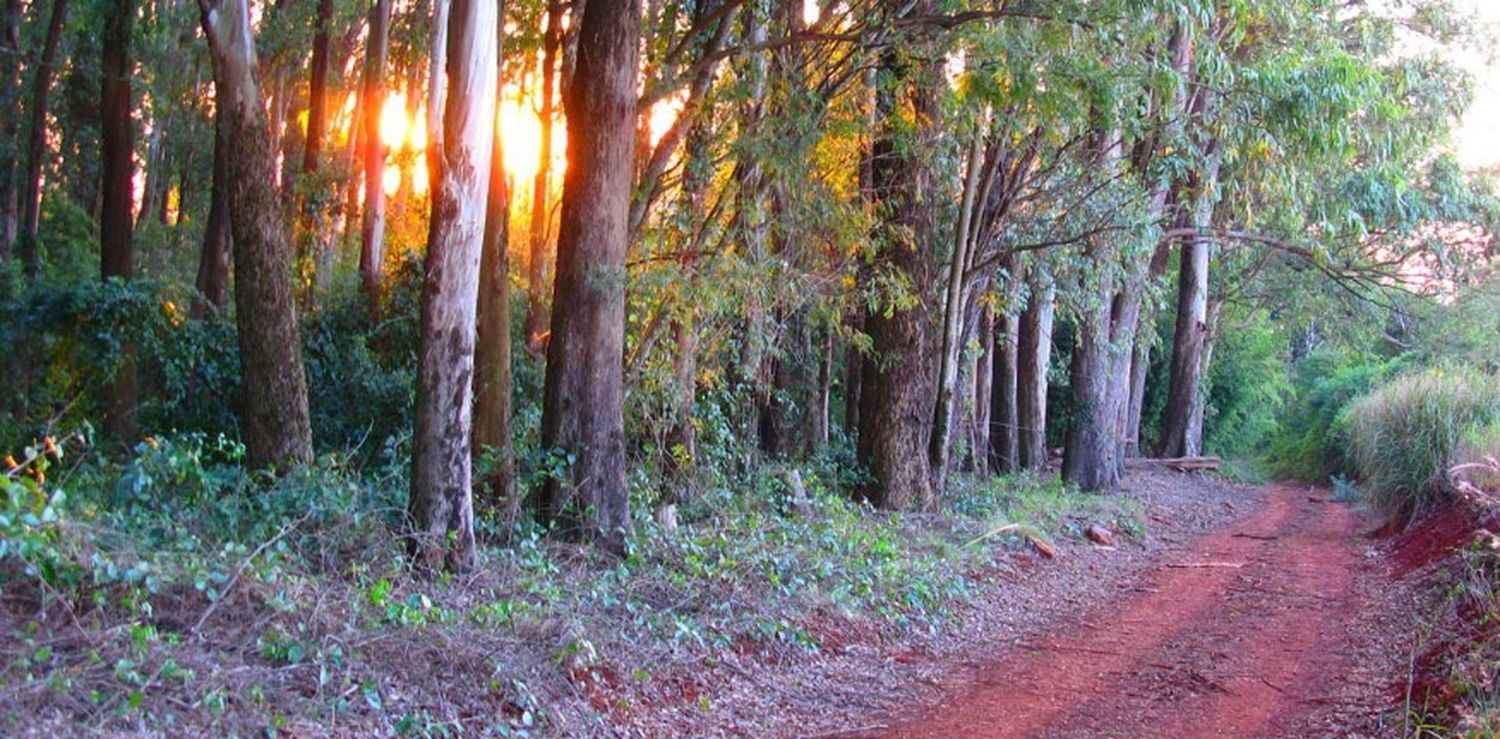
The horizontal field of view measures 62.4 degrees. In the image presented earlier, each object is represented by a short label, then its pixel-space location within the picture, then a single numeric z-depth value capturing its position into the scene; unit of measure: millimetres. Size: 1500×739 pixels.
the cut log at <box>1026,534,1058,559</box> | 15547
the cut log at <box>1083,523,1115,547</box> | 17469
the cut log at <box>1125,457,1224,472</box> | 30689
